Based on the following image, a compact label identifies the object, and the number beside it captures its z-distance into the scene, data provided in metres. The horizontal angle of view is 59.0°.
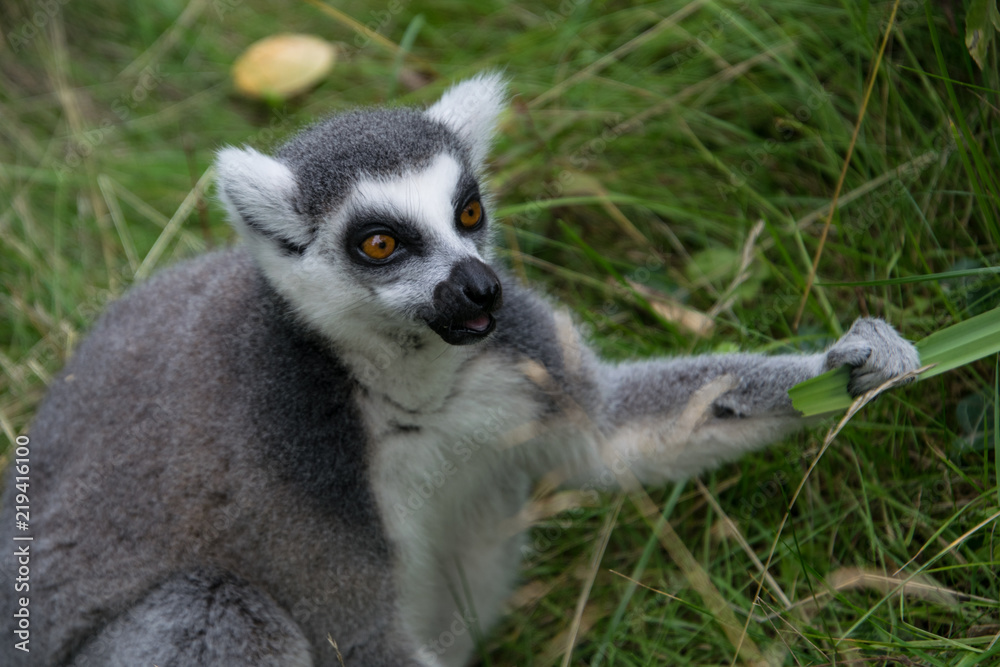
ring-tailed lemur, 3.04
